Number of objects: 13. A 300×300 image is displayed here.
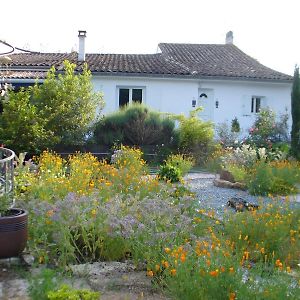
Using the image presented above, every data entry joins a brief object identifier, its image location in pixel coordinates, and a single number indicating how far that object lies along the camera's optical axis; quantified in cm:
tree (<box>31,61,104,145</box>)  1658
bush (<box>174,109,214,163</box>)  1753
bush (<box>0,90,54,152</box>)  1530
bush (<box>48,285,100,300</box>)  365
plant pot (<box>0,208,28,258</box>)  572
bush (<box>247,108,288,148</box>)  2106
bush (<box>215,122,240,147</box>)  1899
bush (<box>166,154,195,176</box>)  1276
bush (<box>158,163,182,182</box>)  1138
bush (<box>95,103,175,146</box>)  1731
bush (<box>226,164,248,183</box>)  1146
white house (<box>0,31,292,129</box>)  2273
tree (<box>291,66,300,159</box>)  1747
